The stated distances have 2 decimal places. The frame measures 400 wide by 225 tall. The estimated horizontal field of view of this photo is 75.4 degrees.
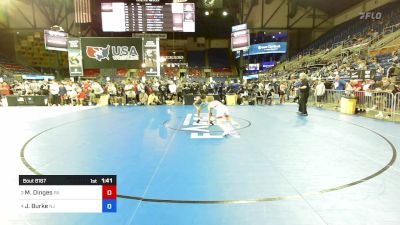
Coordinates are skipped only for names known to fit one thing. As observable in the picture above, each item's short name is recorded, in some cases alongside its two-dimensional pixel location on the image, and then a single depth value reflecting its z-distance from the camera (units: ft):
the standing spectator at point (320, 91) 45.66
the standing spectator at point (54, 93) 56.90
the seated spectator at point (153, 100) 55.36
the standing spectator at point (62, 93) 56.95
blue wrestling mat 9.69
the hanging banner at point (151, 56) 52.06
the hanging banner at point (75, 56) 51.67
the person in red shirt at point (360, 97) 37.47
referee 35.50
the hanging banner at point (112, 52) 51.65
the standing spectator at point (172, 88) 59.21
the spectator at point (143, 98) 55.72
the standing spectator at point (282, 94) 55.71
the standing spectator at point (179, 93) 62.49
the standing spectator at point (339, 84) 43.11
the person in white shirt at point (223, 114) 22.72
